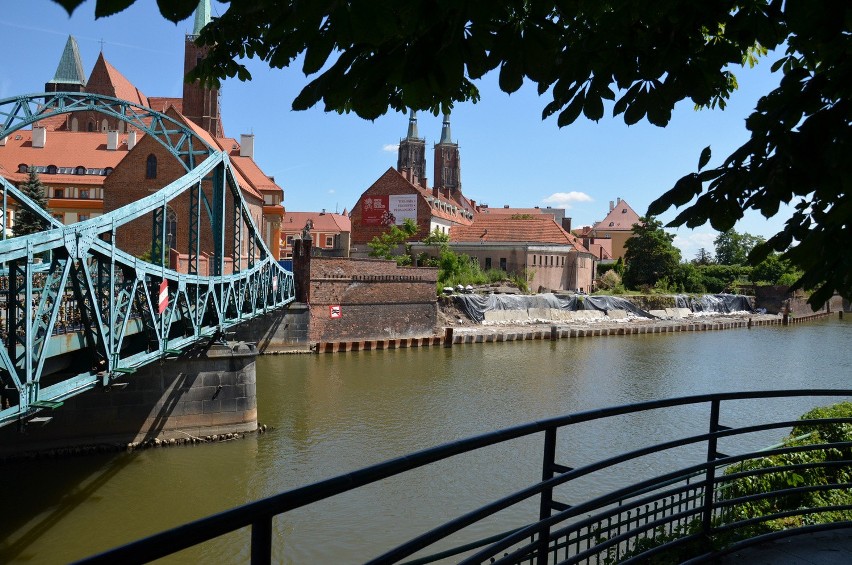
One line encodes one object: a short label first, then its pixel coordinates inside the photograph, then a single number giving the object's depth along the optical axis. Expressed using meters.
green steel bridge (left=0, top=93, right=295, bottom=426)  7.90
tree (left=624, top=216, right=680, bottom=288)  58.53
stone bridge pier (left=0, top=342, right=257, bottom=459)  12.48
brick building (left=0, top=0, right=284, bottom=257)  38.81
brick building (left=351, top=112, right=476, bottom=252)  54.88
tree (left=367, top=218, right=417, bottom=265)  49.94
